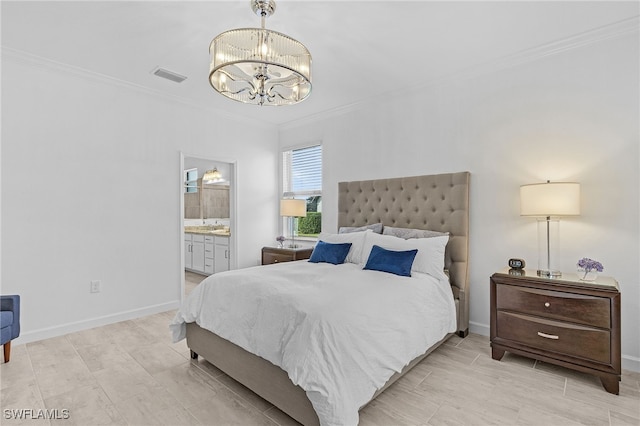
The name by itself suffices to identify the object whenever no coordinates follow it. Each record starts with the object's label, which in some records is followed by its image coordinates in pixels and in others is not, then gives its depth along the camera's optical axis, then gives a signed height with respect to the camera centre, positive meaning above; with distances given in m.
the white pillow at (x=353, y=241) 3.33 -0.33
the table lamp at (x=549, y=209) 2.52 +0.01
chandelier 2.00 +0.96
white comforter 1.67 -0.71
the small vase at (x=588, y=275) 2.47 -0.51
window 5.00 +0.42
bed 1.89 -0.23
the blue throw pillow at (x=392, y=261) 2.77 -0.44
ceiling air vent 3.34 +1.44
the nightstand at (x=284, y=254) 4.44 -0.61
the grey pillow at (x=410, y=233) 3.34 -0.24
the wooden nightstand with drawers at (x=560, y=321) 2.23 -0.83
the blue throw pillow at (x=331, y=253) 3.29 -0.44
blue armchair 2.43 -0.83
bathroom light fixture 6.65 +0.70
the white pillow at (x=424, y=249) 2.90 -0.36
